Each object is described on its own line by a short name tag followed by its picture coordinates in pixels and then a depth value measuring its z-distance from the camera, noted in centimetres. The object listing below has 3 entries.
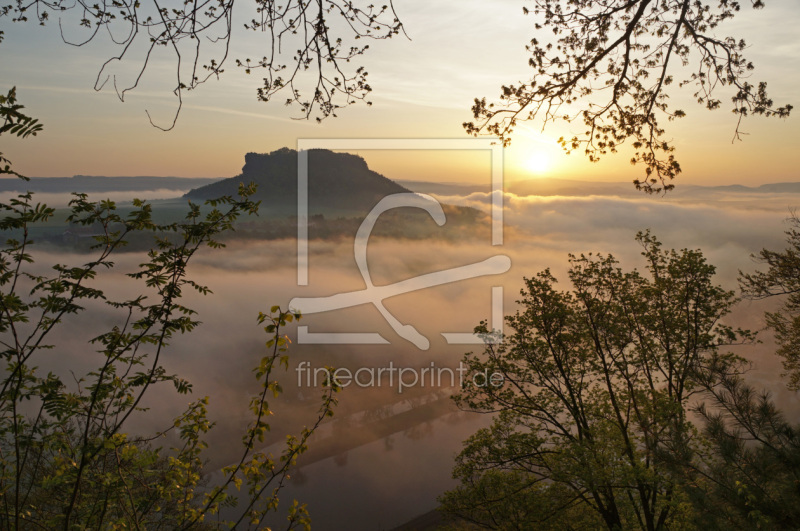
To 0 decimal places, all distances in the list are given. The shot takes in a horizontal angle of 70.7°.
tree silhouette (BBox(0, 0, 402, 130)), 450
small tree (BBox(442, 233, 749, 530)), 1391
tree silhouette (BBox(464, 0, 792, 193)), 617
